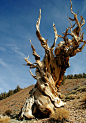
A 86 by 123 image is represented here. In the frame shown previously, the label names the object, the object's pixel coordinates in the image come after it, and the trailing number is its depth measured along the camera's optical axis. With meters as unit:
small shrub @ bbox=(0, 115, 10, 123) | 3.53
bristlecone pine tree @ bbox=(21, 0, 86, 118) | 4.54
